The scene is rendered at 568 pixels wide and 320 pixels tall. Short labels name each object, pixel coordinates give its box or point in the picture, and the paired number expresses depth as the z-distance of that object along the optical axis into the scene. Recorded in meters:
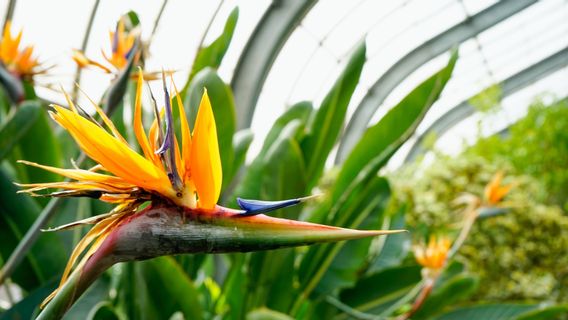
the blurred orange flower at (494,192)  1.75
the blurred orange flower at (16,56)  1.01
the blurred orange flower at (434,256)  1.40
